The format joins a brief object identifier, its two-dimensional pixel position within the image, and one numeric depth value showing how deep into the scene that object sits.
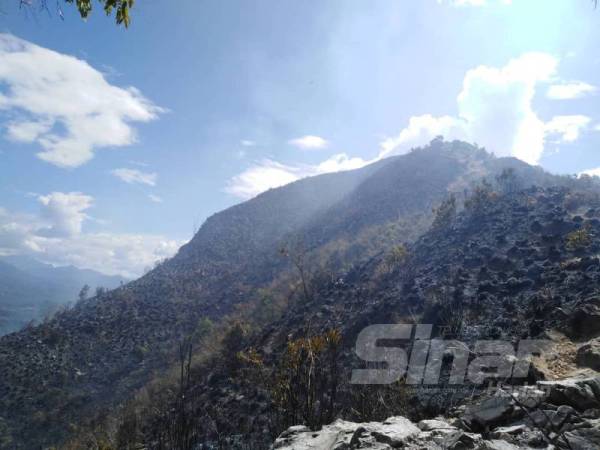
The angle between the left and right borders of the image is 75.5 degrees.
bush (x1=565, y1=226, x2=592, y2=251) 16.30
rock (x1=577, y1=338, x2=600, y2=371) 6.93
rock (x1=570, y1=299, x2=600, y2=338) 8.92
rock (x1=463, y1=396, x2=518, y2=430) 4.88
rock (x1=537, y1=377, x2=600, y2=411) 4.82
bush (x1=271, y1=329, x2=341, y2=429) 7.84
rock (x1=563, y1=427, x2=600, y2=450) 3.72
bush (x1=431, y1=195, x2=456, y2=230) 27.81
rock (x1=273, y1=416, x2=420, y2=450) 4.72
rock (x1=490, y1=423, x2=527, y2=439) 4.34
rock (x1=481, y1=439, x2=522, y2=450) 3.98
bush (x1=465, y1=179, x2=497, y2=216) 27.13
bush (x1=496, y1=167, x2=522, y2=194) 36.84
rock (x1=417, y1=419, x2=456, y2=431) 5.07
